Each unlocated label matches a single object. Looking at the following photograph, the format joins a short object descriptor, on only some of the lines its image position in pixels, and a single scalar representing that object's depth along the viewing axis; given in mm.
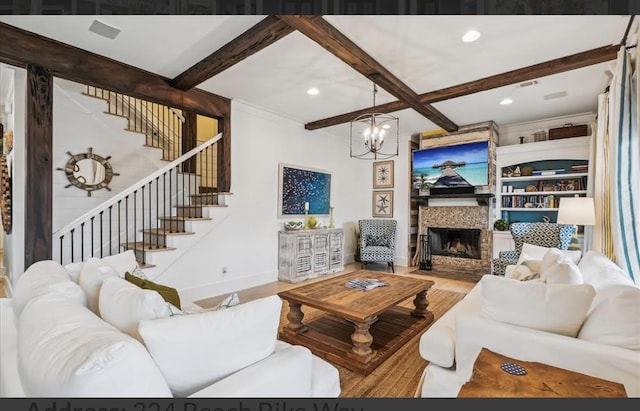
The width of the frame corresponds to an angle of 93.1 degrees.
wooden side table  1074
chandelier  3381
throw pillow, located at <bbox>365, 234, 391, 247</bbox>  6161
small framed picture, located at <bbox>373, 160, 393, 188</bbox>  6668
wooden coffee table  2377
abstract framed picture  5180
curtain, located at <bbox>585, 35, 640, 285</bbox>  2467
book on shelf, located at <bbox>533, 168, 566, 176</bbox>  5000
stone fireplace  5484
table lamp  3547
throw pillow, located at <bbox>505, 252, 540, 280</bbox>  2484
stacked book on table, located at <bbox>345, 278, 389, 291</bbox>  2979
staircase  3602
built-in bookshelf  4852
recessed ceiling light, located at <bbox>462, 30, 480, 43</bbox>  2627
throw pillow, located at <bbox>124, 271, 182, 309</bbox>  1725
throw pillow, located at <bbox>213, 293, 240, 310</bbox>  1488
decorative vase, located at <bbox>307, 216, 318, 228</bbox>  5535
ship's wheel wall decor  3818
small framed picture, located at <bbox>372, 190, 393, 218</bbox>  6656
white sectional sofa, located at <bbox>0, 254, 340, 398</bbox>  872
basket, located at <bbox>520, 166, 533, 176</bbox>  5227
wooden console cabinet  4941
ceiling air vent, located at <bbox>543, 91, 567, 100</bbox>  4074
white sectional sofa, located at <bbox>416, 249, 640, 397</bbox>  1393
